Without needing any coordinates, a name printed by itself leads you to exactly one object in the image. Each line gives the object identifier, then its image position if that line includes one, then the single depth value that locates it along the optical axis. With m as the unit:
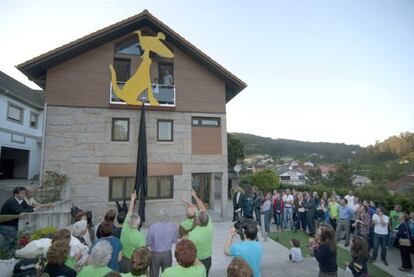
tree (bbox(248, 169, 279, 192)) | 24.08
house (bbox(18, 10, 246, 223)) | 12.30
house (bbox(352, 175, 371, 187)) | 47.91
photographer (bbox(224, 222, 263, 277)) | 3.78
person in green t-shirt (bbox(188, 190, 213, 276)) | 4.72
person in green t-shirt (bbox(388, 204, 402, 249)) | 9.63
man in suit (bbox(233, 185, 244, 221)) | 11.70
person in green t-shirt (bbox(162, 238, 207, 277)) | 3.02
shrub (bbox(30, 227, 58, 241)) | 6.14
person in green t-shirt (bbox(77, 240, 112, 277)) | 3.29
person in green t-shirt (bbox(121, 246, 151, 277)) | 3.06
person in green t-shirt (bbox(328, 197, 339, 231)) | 10.98
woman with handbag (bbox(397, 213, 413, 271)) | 8.07
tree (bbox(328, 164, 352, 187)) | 35.00
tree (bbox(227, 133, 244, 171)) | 32.75
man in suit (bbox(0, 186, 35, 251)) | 6.16
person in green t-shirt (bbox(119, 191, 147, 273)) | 4.71
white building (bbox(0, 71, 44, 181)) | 17.44
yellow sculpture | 12.86
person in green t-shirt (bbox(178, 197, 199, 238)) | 5.23
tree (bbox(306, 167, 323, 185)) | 59.59
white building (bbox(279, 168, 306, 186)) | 87.13
